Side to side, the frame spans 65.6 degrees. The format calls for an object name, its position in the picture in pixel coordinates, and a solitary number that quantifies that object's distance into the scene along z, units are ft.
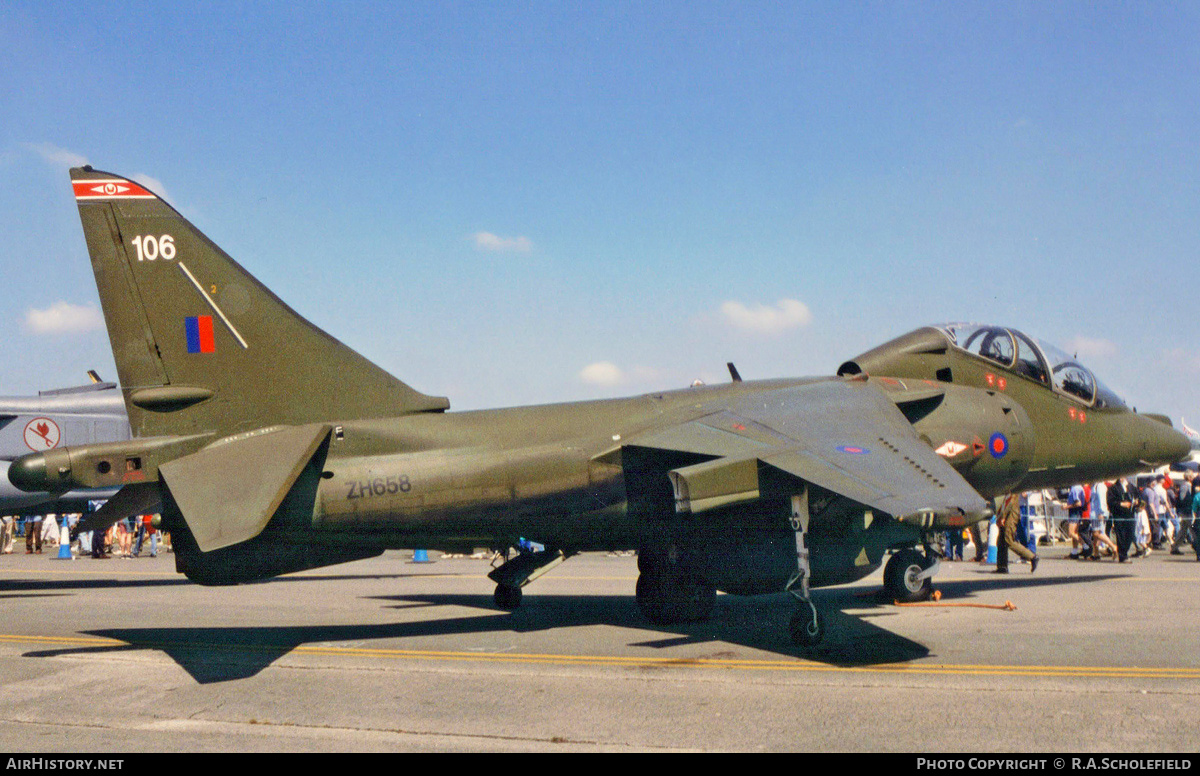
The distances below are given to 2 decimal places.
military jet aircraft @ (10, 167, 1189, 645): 33.63
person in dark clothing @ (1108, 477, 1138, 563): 75.11
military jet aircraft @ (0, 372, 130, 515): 69.31
